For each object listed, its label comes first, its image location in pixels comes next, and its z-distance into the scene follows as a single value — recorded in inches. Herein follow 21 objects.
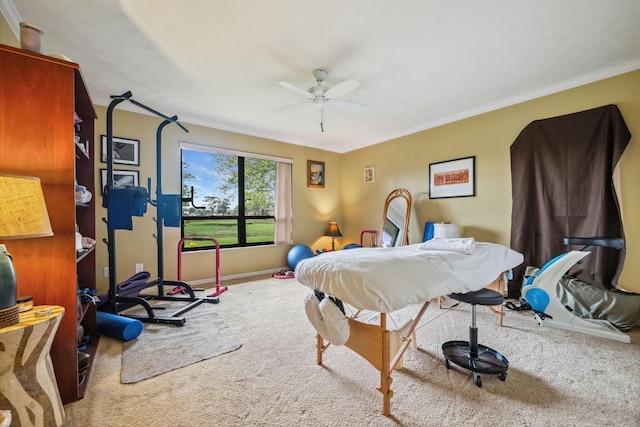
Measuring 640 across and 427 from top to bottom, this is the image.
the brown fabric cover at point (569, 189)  99.9
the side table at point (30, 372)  42.4
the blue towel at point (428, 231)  148.7
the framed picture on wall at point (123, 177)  126.1
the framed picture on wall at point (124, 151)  126.3
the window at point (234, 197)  157.3
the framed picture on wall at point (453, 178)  140.3
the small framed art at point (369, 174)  192.9
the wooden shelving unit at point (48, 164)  51.2
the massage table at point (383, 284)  52.7
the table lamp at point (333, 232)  195.6
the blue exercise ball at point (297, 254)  176.4
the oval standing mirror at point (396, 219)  162.9
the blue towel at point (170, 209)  113.6
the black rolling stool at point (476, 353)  64.4
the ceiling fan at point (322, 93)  91.8
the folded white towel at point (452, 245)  76.2
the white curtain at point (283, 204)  183.8
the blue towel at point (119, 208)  89.7
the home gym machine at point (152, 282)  92.4
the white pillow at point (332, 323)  57.3
